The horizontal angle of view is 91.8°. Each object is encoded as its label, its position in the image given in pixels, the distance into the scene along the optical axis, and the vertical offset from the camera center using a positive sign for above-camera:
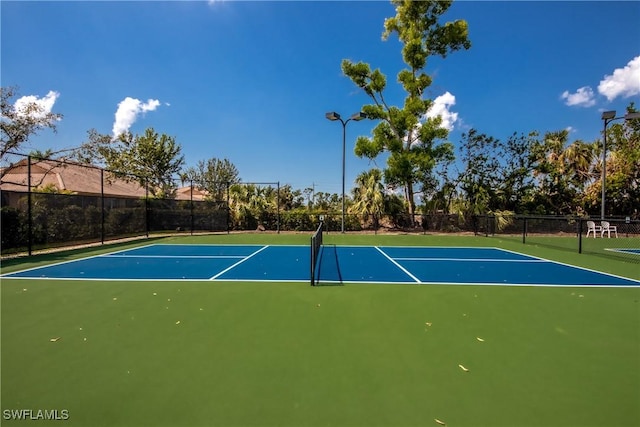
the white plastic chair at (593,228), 16.34 -0.81
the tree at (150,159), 23.94 +4.27
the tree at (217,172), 40.75 +5.33
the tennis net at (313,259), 5.80 -0.91
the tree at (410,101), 19.05 +6.97
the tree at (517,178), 20.06 +2.24
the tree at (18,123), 13.03 +3.81
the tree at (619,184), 18.16 +1.74
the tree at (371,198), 18.72 +0.84
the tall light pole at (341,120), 17.44 +5.32
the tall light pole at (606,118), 14.36 +4.50
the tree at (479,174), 19.58 +2.47
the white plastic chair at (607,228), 15.80 -0.81
